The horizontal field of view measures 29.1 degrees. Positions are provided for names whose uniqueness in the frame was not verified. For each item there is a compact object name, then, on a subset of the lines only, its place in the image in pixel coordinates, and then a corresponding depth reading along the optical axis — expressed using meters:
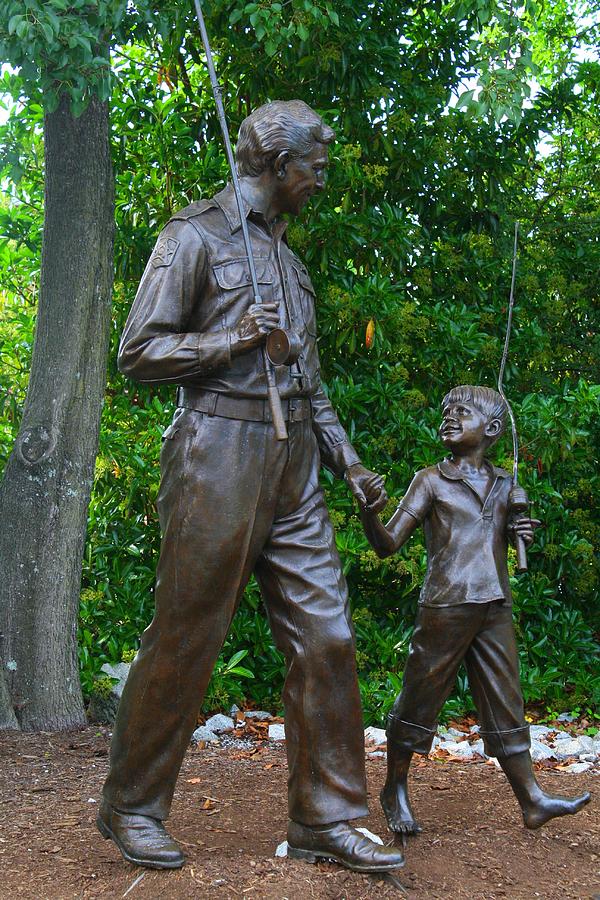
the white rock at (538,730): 7.26
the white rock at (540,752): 6.75
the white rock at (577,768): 6.43
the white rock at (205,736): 6.96
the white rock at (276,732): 6.92
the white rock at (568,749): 6.84
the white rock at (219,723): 7.09
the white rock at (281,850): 4.13
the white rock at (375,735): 6.86
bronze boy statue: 4.53
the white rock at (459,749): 6.62
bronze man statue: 3.88
